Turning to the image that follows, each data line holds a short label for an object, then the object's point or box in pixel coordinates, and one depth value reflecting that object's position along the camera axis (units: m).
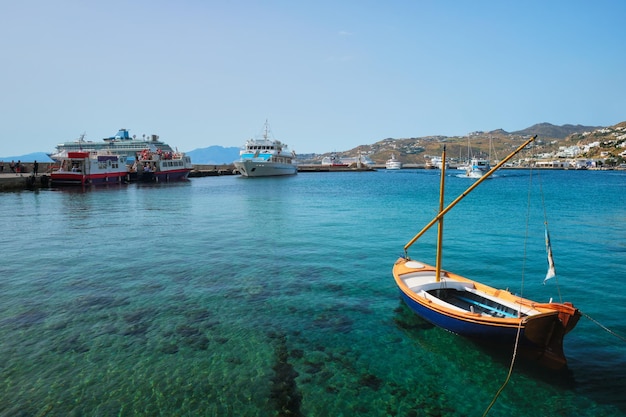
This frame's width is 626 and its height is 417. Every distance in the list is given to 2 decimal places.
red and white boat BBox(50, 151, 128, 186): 68.81
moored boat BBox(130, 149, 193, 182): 89.19
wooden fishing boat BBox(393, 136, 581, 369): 10.70
